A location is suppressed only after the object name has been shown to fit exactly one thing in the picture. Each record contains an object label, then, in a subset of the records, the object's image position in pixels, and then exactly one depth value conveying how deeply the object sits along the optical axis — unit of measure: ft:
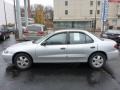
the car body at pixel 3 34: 30.14
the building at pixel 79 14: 87.70
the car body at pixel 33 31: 27.33
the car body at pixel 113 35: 25.06
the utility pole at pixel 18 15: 29.44
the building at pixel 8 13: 100.82
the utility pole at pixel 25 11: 38.82
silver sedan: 11.25
